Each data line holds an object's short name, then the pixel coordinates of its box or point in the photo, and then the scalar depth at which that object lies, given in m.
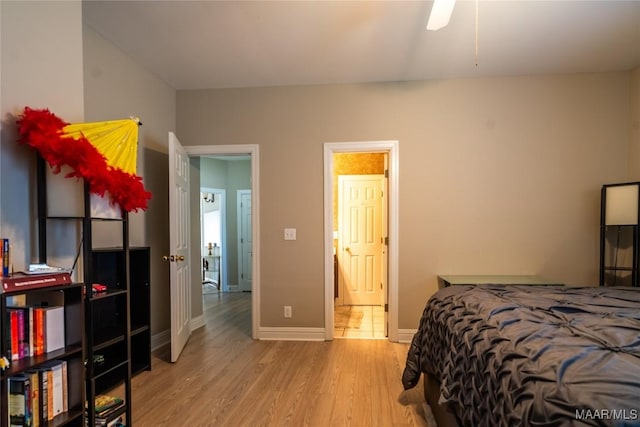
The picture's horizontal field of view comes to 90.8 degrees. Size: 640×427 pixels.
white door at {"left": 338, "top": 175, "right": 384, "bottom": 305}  4.82
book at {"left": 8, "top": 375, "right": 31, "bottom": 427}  1.28
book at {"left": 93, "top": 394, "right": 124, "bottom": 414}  1.67
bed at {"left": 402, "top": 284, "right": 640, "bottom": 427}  0.80
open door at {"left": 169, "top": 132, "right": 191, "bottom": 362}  2.81
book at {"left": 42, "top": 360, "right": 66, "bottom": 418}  1.38
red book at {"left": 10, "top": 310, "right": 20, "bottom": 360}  1.28
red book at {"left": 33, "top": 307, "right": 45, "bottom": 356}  1.34
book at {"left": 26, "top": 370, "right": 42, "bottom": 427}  1.31
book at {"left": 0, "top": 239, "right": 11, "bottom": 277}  1.29
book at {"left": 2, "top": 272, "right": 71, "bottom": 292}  1.21
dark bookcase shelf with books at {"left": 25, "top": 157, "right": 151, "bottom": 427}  1.51
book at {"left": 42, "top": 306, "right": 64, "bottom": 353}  1.38
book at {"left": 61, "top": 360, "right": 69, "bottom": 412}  1.43
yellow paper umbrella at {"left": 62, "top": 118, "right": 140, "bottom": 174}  1.57
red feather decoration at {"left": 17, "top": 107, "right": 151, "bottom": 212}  1.40
